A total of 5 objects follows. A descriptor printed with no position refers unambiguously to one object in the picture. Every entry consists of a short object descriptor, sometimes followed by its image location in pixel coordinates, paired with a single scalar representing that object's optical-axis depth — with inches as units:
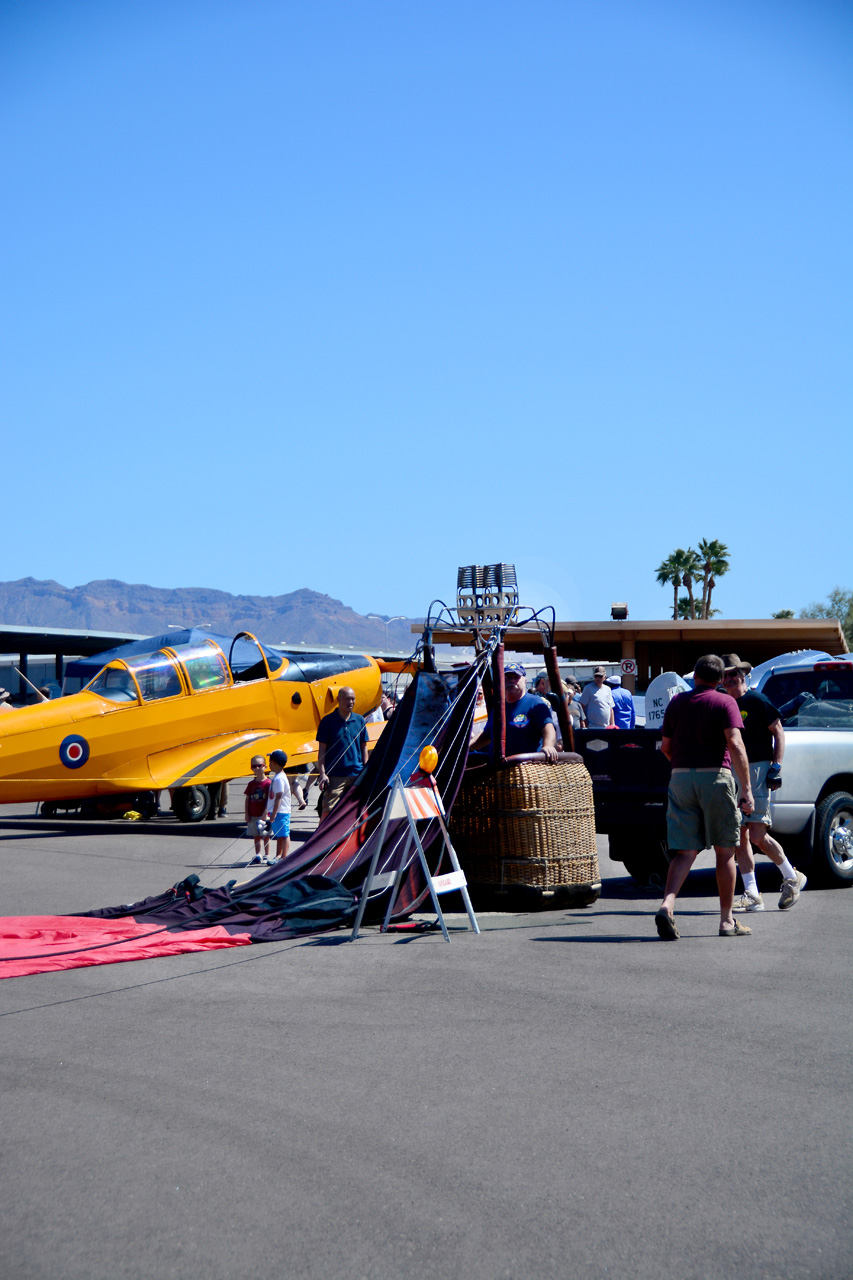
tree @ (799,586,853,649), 3843.5
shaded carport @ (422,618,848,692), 1270.9
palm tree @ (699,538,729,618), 3127.5
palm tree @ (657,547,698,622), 3193.9
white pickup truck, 381.1
